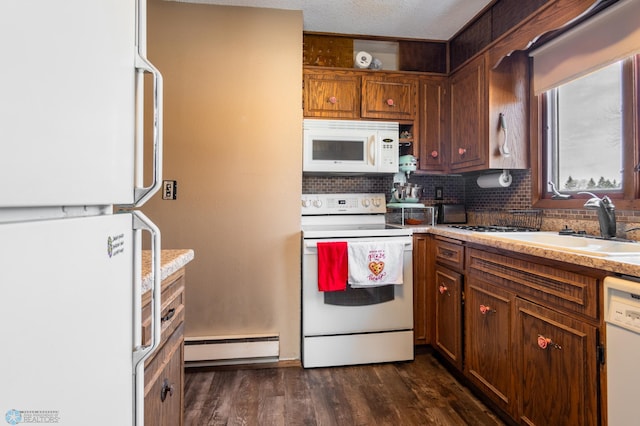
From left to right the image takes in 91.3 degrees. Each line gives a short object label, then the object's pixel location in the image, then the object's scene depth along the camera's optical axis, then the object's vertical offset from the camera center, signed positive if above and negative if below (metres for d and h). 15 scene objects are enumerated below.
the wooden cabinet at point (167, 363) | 0.83 -0.46
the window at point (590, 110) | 1.56 +0.62
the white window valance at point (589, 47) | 1.49 +0.92
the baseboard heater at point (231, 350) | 2.07 -0.91
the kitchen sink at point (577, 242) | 1.30 -0.13
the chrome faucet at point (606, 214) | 1.51 +0.01
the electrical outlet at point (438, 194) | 2.85 +0.19
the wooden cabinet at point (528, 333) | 1.10 -0.53
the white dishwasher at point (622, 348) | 0.92 -0.41
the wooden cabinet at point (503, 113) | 2.12 +0.70
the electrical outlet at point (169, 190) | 2.12 +0.16
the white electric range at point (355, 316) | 2.11 -0.70
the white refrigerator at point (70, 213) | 0.36 +0.00
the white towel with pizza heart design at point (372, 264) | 2.08 -0.33
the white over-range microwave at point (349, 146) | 2.34 +0.52
